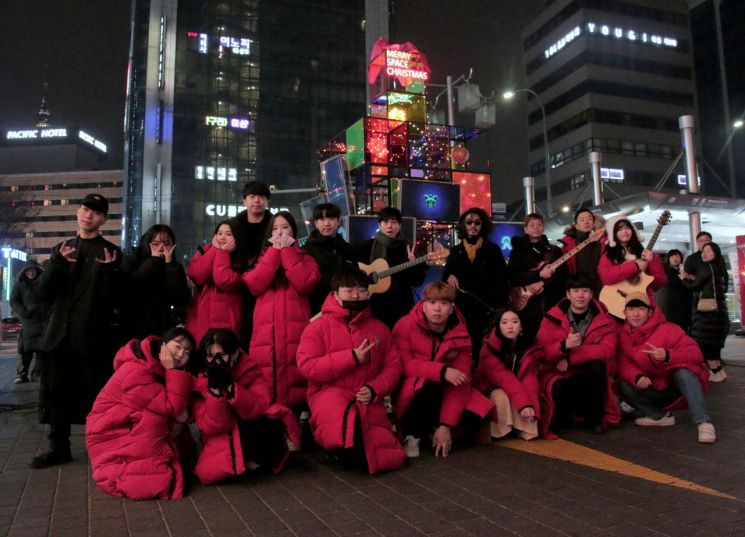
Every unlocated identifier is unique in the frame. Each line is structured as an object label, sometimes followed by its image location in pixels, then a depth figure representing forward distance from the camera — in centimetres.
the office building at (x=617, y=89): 6606
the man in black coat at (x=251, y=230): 526
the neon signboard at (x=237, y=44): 6462
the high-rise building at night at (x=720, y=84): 6331
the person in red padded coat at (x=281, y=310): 474
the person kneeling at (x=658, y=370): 495
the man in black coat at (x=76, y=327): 453
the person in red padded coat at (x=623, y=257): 595
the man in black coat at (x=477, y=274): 587
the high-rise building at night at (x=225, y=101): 6175
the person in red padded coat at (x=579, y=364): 516
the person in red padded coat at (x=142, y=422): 379
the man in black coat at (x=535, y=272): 614
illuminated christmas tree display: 1066
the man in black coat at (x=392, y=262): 579
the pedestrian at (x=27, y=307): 852
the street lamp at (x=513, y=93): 1648
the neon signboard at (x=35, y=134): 12594
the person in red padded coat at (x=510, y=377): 496
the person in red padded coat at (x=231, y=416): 394
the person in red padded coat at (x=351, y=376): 416
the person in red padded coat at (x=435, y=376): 466
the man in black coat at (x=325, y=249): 545
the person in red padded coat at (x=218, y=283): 492
